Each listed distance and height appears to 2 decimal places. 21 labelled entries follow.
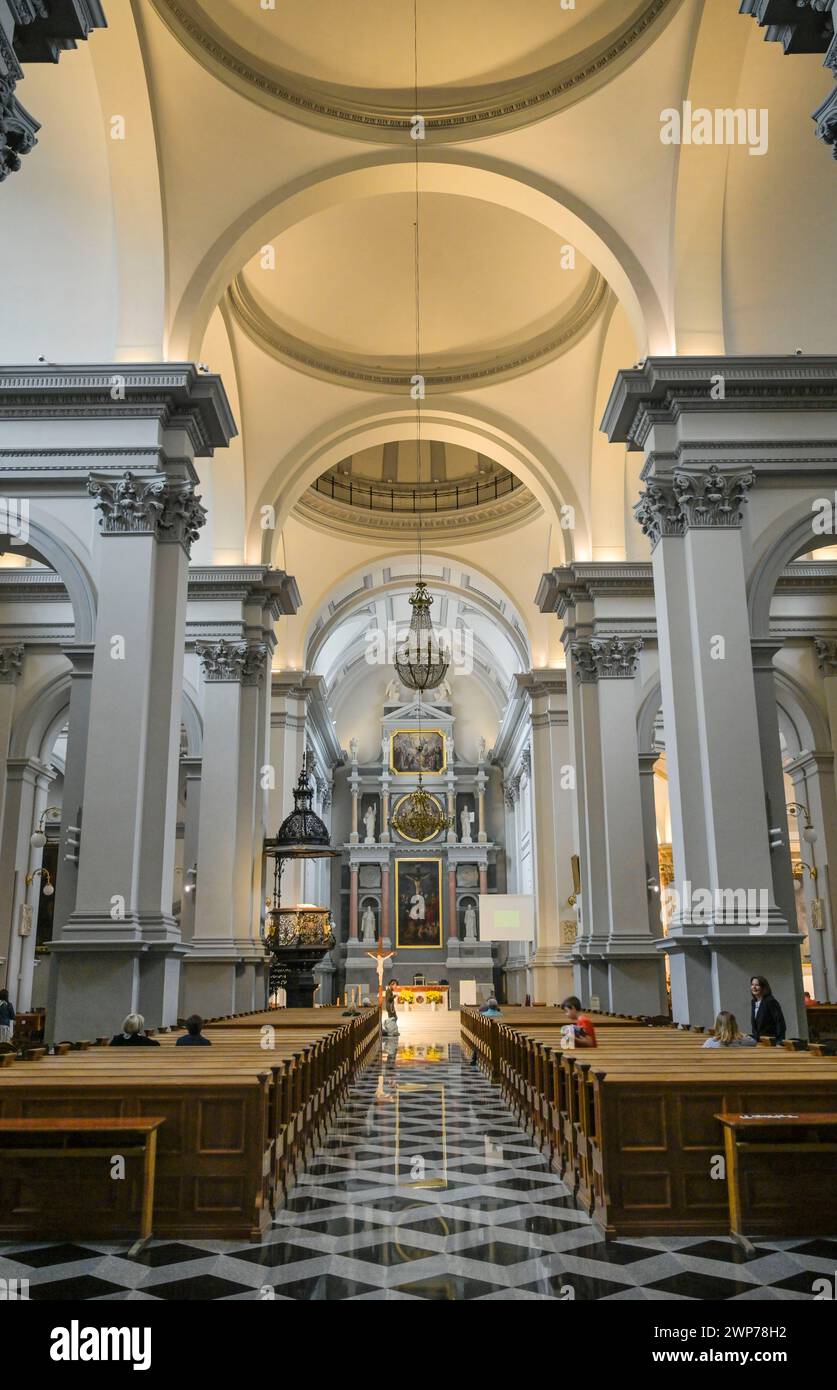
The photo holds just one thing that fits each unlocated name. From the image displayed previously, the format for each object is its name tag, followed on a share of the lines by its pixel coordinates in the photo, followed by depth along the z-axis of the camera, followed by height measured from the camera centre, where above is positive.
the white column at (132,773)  8.62 +1.89
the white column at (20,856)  14.62 +2.03
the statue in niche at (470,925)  32.53 +2.17
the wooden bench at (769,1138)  4.48 -0.60
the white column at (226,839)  13.32 +2.03
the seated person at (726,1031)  6.63 -0.20
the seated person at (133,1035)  7.01 -0.20
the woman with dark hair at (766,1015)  7.62 -0.13
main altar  32.38 +4.14
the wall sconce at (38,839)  14.88 +2.19
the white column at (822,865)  14.56 +1.71
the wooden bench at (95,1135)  4.45 -0.54
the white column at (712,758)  8.54 +1.93
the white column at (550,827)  18.55 +2.96
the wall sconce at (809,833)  14.84 +2.16
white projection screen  19.50 +1.45
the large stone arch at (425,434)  15.67 +8.06
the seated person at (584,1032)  6.91 -0.21
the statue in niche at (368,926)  32.62 +2.18
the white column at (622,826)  13.30 +2.16
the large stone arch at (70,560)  9.55 +3.84
